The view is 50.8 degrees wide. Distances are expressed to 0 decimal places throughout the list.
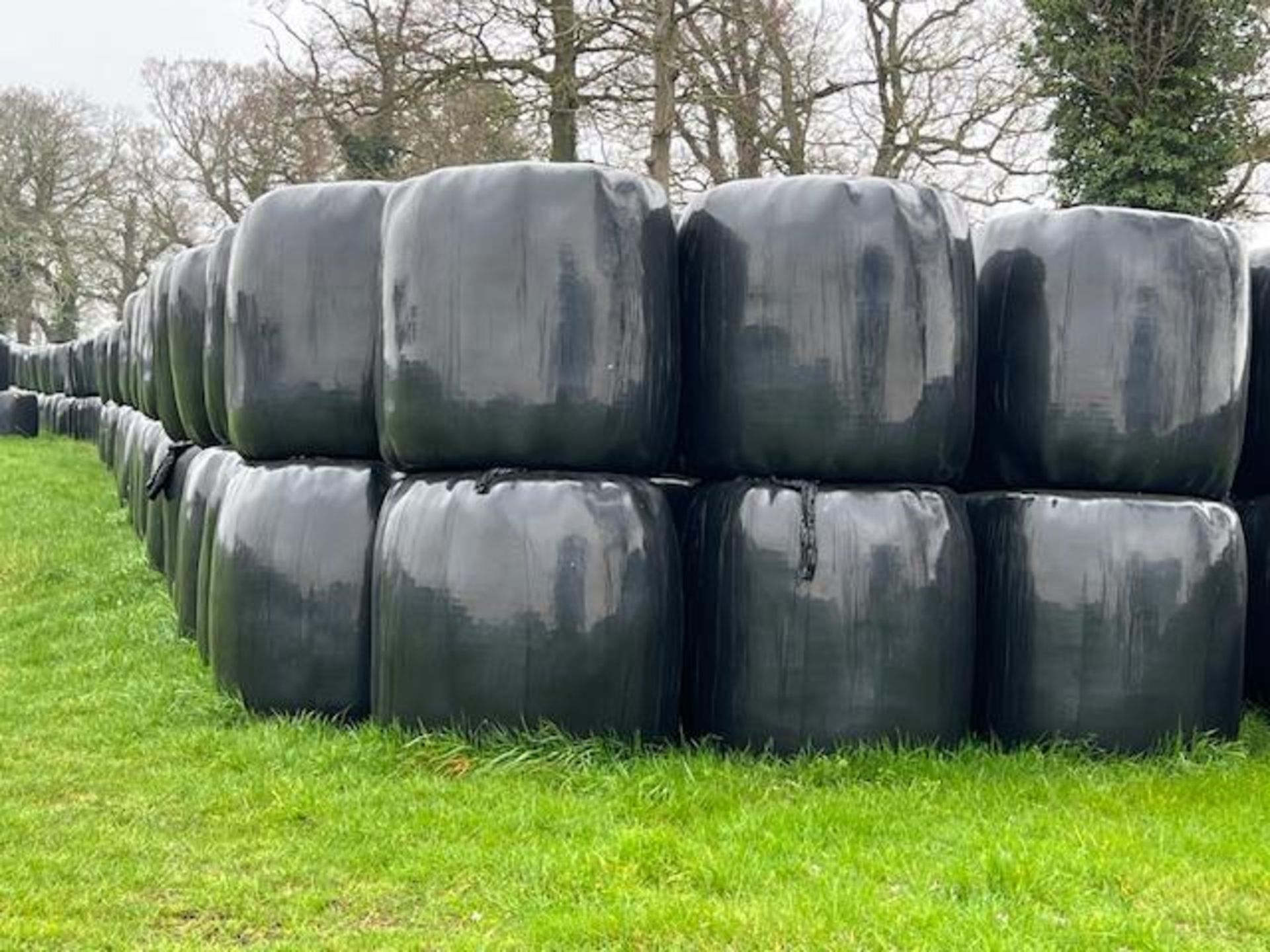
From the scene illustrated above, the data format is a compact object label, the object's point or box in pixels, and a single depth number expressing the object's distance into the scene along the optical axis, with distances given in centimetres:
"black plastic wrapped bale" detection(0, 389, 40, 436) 2416
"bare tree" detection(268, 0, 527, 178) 1933
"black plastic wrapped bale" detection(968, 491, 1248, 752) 453
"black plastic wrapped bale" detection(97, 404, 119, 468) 1517
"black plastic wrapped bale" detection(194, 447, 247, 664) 568
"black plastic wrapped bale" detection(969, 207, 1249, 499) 458
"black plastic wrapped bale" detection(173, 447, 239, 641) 603
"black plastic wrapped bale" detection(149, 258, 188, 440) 746
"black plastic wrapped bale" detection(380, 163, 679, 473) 441
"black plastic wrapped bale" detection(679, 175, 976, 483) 445
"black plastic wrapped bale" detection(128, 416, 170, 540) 898
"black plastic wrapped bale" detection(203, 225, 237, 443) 569
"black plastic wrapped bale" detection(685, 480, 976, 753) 438
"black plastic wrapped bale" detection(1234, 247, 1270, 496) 534
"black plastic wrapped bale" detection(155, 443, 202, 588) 710
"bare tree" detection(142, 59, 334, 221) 2938
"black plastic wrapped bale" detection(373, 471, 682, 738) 432
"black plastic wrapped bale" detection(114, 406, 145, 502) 1061
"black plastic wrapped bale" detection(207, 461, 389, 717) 488
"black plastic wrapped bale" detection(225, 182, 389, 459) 504
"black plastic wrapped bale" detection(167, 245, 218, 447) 663
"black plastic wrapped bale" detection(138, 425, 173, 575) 796
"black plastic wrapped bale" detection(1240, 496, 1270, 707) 535
